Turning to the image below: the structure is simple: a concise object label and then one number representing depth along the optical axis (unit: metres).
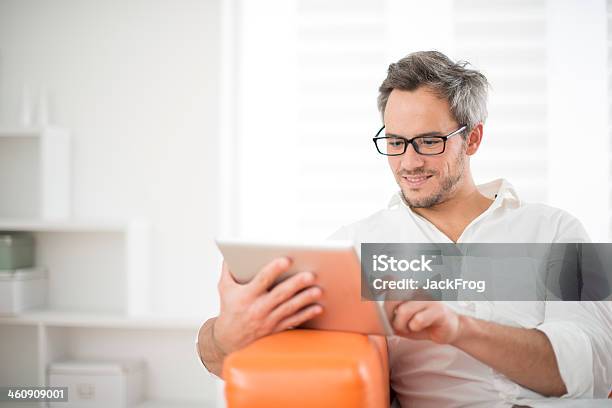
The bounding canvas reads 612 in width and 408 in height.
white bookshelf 2.51
